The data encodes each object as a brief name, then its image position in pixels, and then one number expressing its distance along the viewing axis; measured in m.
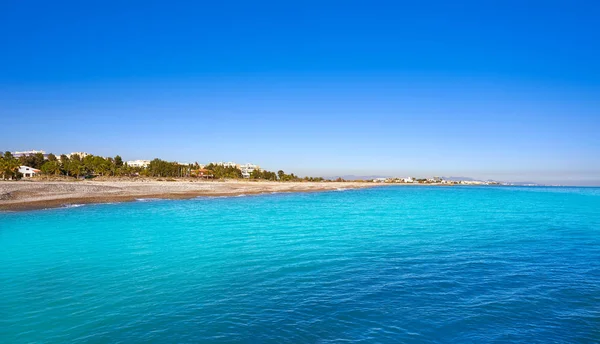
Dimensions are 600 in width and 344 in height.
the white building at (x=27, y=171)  107.99
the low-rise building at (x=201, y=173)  180.76
